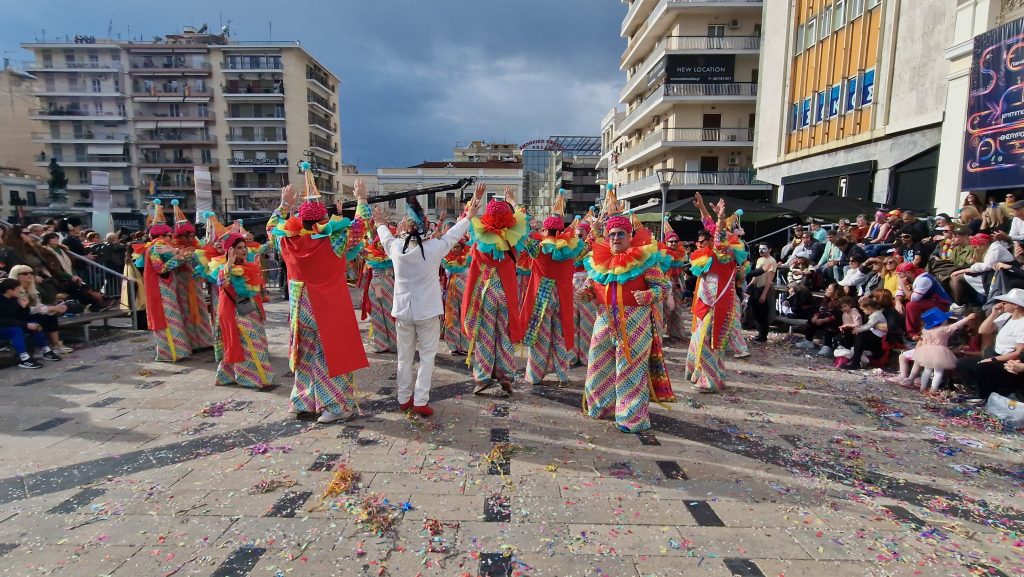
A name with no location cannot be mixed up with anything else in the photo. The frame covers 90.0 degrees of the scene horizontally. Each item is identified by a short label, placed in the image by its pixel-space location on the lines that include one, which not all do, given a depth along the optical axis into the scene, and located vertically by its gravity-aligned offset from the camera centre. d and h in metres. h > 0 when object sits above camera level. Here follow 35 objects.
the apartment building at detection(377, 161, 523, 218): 47.88 +5.14
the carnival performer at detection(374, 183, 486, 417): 4.48 -0.57
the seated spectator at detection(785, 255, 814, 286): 9.14 -0.71
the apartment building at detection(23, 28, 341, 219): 47.38 +10.26
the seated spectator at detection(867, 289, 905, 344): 6.61 -1.06
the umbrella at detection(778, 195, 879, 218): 10.66 +0.55
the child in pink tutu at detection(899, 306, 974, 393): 5.62 -1.31
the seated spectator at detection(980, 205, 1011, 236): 7.32 +0.20
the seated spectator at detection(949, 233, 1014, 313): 6.21 -0.49
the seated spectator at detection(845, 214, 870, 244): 9.44 +0.04
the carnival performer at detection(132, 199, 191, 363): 6.78 -1.03
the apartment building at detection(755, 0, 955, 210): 13.10 +4.20
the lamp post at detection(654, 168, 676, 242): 13.45 +1.37
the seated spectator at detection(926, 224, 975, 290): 6.82 -0.31
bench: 7.44 -1.42
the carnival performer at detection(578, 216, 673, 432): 4.32 -0.74
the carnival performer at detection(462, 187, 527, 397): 5.33 -0.76
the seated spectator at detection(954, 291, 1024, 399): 4.91 -1.12
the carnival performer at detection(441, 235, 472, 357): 7.30 -0.96
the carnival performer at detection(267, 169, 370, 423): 4.46 -0.75
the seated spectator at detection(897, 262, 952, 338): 6.27 -0.80
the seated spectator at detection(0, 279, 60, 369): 6.53 -1.24
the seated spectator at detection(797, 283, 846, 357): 7.49 -1.37
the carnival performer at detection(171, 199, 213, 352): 6.88 -0.86
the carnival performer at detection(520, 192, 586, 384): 5.74 -0.89
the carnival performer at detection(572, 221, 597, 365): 6.67 -1.29
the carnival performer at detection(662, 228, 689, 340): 7.77 -0.95
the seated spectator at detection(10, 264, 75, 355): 6.84 -1.14
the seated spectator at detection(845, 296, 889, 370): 6.64 -1.32
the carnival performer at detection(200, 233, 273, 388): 5.38 -0.97
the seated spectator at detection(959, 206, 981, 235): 7.66 +0.25
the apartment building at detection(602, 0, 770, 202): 27.16 +7.50
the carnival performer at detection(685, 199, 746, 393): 5.65 -0.79
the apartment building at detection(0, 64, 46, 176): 44.03 +9.27
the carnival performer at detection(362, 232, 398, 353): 7.29 -1.14
